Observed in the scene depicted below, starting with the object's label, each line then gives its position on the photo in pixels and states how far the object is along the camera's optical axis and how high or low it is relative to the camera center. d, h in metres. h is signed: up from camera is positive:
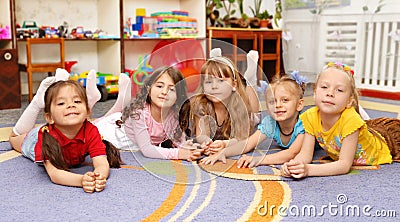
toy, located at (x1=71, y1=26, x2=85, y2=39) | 2.43 +0.02
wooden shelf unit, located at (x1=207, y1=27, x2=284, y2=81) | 2.86 -0.02
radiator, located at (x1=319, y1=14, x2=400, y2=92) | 2.64 -0.04
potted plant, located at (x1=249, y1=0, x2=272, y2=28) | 3.09 +0.14
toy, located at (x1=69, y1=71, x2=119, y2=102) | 2.44 -0.26
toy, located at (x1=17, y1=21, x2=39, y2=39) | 2.26 +0.03
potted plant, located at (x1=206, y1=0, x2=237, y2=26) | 2.97 +0.19
